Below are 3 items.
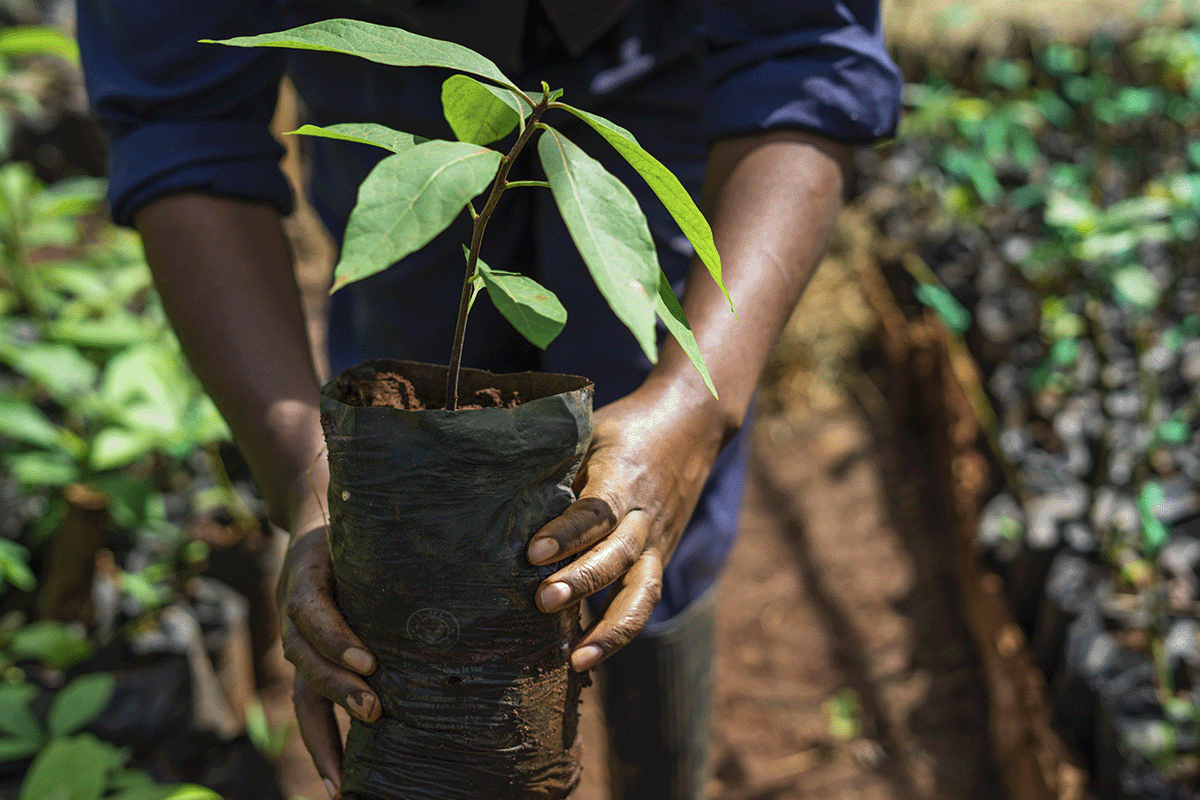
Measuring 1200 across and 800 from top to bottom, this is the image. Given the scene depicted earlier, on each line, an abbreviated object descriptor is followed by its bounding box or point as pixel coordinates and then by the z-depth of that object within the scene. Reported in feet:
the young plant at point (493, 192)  3.83
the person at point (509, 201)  4.51
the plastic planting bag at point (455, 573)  4.24
